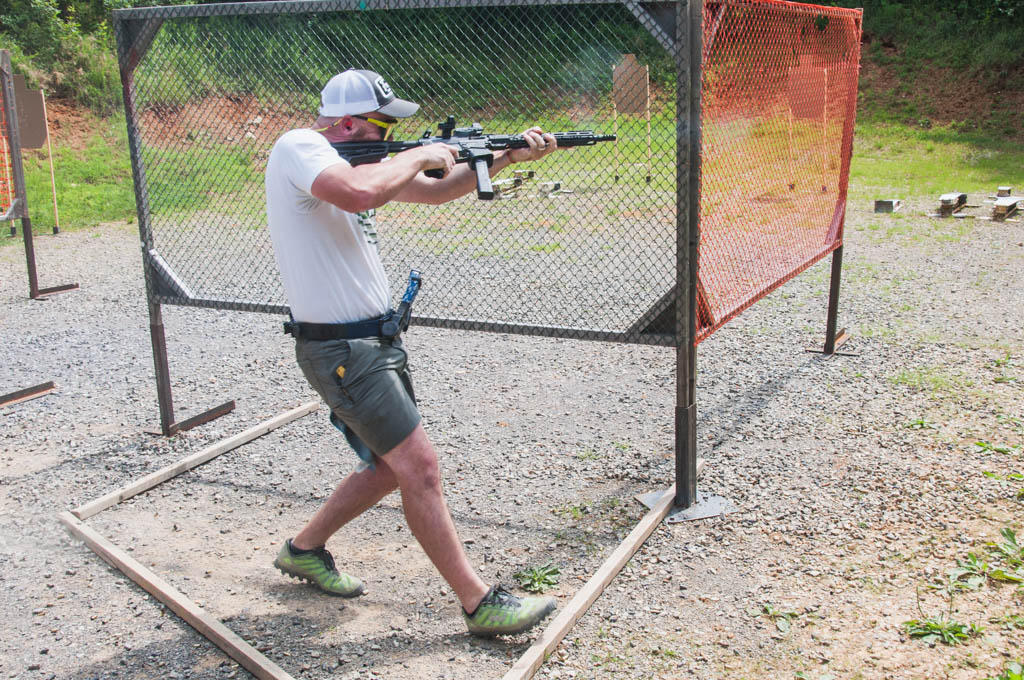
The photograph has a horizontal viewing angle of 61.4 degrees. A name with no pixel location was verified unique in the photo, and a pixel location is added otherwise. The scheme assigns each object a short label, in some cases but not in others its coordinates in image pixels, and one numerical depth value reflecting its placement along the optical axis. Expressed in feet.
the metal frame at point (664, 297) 10.69
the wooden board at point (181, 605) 9.41
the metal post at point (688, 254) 10.87
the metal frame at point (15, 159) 24.48
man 9.30
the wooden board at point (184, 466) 13.47
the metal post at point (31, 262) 27.30
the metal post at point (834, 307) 19.40
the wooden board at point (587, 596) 9.27
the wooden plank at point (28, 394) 18.45
